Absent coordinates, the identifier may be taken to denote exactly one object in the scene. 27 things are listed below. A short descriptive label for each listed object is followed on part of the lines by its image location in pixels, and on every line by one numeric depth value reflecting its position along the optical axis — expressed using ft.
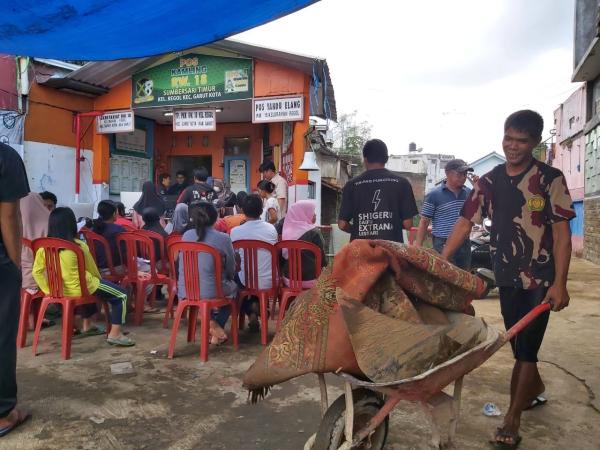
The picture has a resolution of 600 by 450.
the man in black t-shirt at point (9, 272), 8.80
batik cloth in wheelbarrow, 6.00
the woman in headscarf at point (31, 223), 14.15
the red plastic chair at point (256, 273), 14.29
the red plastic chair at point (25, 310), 13.71
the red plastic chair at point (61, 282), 12.46
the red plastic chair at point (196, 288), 12.80
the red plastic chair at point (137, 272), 16.17
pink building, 42.00
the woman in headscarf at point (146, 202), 24.58
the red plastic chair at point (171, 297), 16.15
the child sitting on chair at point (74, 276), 12.65
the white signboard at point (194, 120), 32.40
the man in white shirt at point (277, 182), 24.38
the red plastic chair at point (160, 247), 16.58
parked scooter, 23.89
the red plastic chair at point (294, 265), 14.34
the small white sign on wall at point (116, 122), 33.63
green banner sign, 30.83
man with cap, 15.96
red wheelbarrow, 6.05
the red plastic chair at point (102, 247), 16.37
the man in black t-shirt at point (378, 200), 12.09
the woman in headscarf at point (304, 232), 14.74
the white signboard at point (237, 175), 39.63
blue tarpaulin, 10.75
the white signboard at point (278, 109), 29.20
